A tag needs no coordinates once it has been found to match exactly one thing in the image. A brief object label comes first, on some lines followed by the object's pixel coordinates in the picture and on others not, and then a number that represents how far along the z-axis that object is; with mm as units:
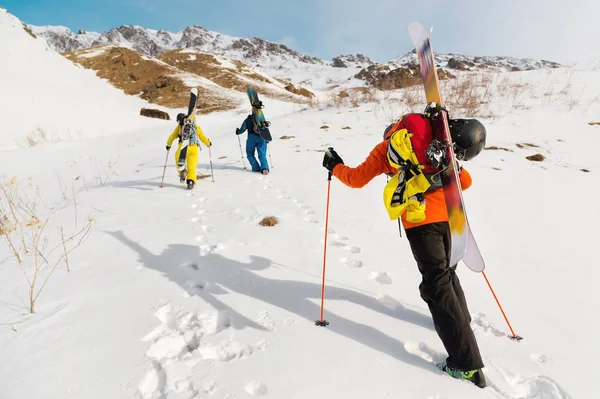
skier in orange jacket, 1912
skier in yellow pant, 6160
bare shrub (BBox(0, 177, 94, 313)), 2980
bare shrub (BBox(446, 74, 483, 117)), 10758
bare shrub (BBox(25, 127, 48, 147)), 12777
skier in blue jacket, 7261
